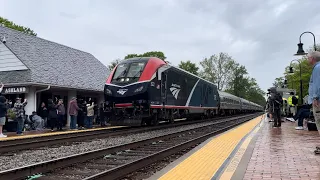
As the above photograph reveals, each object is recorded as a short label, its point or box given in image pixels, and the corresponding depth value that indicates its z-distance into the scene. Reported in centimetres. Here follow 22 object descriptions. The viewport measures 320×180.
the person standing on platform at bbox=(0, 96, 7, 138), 1241
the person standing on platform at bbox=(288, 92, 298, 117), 1620
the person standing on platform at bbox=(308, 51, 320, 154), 592
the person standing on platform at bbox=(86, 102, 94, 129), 1801
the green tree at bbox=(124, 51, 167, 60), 7244
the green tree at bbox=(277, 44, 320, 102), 3819
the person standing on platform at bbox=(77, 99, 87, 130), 1825
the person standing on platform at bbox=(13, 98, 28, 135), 1369
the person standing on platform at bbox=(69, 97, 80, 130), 1692
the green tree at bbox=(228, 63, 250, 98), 8355
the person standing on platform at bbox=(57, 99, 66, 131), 1656
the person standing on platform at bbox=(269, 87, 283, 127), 1412
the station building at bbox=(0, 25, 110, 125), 1823
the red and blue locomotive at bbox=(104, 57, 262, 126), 1549
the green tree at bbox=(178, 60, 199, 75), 8578
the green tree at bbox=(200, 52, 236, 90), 8156
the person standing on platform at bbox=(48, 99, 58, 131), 1620
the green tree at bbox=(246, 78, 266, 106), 9969
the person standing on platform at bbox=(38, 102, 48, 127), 1756
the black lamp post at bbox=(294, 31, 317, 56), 1775
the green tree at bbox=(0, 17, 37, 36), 4669
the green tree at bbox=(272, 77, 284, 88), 8032
